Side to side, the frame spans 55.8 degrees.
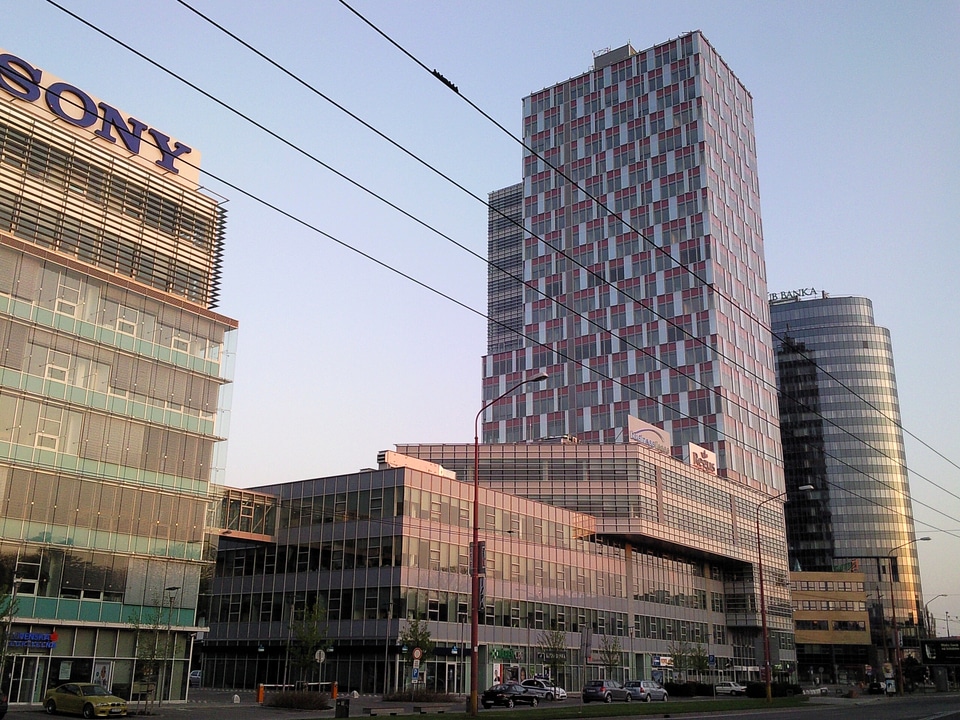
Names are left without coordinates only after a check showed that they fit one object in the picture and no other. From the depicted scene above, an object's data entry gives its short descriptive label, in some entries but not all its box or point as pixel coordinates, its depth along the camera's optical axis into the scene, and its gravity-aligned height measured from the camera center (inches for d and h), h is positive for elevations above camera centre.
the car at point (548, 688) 2409.0 -142.2
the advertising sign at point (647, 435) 3934.8 +846.5
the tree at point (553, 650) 2869.1 -52.3
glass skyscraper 7672.2 +1066.1
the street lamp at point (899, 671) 3367.4 -116.2
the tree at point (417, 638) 2313.0 -18.6
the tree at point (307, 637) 2169.0 -19.2
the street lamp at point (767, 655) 2155.5 -44.1
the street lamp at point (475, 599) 1341.0 +46.2
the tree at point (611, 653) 3047.0 -63.2
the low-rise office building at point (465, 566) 2571.4 +201.3
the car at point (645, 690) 2372.0 -143.1
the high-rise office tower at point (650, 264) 4606.3 +1943.5
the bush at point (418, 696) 2180.1 -153.3
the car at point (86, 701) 1402.6 -114.7
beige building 5915.4 +156.5
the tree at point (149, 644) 1750.7 -34.4
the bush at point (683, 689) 2736.2 -159.0
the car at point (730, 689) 2957.7 -168.6
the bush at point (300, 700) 1766.7 -135.9
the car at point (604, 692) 2288.4 -141.9
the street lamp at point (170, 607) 1865.2 +38.1
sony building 1707.7 +421.3
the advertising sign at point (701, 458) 4114.2 +781.4
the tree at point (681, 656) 3356.3 -75.3
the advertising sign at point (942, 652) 4045.3 -54.4
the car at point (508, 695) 2047.2 -140.8
